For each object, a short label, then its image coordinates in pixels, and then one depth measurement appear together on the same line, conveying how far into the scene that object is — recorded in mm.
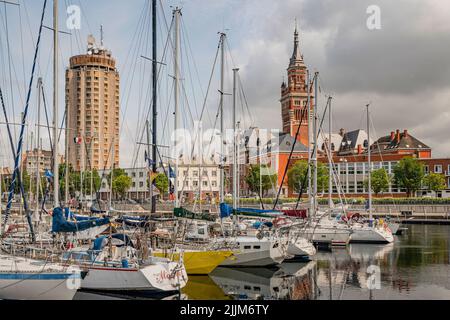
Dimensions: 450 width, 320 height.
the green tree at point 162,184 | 123812
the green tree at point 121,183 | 132250
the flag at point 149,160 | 37781
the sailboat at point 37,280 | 23797
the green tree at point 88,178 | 106812
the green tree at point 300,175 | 115250
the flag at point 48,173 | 43775
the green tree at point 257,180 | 117338
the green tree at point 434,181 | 107188
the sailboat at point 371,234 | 56406
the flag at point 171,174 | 39744
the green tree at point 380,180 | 109438
